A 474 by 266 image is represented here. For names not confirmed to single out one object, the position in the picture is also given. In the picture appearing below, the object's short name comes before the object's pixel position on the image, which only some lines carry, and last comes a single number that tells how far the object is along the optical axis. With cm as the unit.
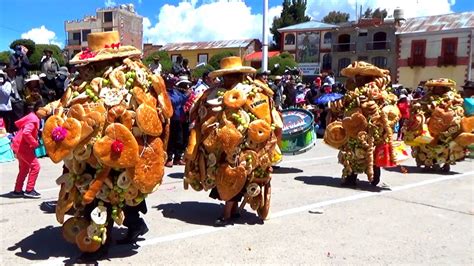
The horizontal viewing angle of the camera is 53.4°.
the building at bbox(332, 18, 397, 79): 4741
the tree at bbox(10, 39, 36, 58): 4492
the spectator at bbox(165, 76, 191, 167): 972
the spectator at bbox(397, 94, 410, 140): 1420
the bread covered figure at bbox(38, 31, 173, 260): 388
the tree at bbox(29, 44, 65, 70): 4063
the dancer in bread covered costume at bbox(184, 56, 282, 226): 515
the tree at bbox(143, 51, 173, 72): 3788
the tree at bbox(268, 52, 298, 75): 4078
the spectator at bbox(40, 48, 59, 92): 1194
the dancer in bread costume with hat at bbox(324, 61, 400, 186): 718
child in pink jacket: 620
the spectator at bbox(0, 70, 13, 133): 1066
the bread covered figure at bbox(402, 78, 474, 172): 905
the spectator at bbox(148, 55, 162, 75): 1309
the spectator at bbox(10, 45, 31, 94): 1203
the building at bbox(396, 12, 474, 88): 4268
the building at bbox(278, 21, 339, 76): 5217
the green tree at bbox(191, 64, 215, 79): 3111
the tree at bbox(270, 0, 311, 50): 6581
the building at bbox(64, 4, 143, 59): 7275
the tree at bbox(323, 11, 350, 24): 7108
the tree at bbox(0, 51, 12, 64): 4011
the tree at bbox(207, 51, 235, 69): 4315
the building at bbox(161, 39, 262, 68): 5753
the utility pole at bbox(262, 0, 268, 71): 1703
